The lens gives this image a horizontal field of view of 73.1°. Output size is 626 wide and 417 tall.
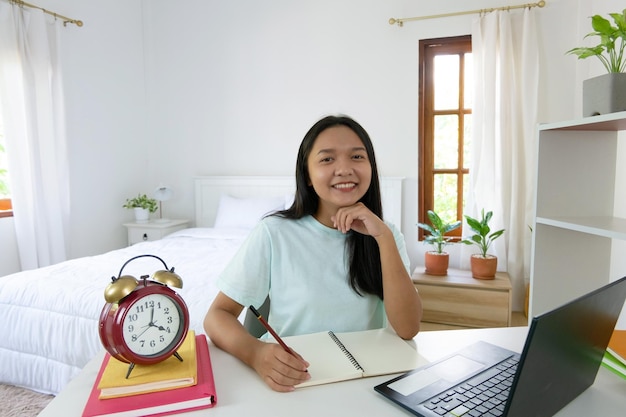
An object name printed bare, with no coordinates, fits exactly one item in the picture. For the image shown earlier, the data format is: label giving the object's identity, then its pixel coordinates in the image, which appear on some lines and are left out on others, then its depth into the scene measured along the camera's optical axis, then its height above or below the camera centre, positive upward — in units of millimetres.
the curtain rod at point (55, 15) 2988 +1219
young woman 1049 -241
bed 1824 -591
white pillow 3499 -328
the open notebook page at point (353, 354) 794 -383
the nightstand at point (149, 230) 3699 -511
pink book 663 -372
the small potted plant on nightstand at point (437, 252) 3025 -612
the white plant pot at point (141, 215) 3895 -393
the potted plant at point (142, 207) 3895 -320
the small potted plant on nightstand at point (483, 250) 2891 -578
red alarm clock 733 -266
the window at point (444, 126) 3363 +340
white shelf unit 1165 -120
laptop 573 -348
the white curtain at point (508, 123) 3025 +319
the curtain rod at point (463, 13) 3000 +1160
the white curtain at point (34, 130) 2951 +320
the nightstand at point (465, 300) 2777 -886
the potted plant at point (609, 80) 1008 +209
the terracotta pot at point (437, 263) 3023 -677
